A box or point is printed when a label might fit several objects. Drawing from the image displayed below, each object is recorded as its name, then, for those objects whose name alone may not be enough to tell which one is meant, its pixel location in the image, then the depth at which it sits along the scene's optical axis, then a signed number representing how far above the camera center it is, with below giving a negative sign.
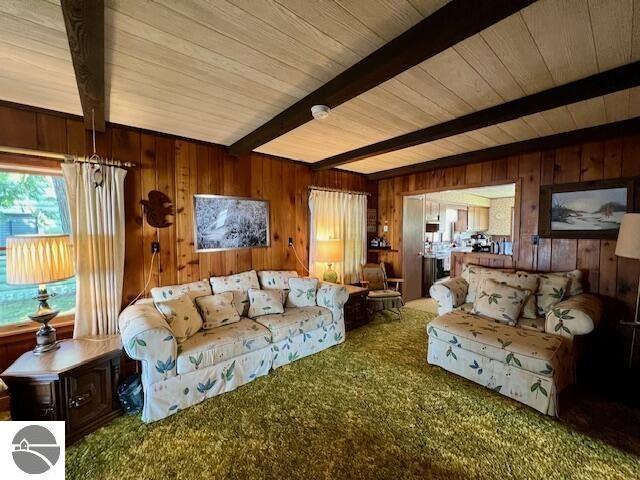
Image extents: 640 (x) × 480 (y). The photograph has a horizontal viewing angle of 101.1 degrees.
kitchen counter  3.40 -0.46
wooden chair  3.87 -1.00
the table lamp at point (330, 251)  3.72 -0.35
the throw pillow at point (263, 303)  2.81 -0.83
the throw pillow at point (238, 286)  2.84 -0.67
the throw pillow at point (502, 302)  2.56 -0.77
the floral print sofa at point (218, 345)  1.89 -1.03
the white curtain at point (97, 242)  2.24 -0.13
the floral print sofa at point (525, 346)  1.95 -0.99
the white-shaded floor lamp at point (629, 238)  2.12 -0.10
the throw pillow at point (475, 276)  3.12 -0.61
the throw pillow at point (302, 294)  3.13 -0.81
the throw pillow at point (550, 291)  2.63 -0.66
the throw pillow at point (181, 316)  2.21 -0.78
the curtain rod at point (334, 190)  3.93 +0.58
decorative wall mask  2.63 +0.19
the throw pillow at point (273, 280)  3.21 -0.65
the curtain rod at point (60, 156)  2.04 +0.59
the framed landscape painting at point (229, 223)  2.96 +0.05
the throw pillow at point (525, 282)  2.64 -0.61
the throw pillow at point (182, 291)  2.51 -0.63
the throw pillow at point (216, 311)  2.47 -0.81
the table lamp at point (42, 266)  1.69 -0.26
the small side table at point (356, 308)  3.54 -1.13
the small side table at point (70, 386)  1.65 -1.05
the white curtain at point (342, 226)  3.95 +0.01
